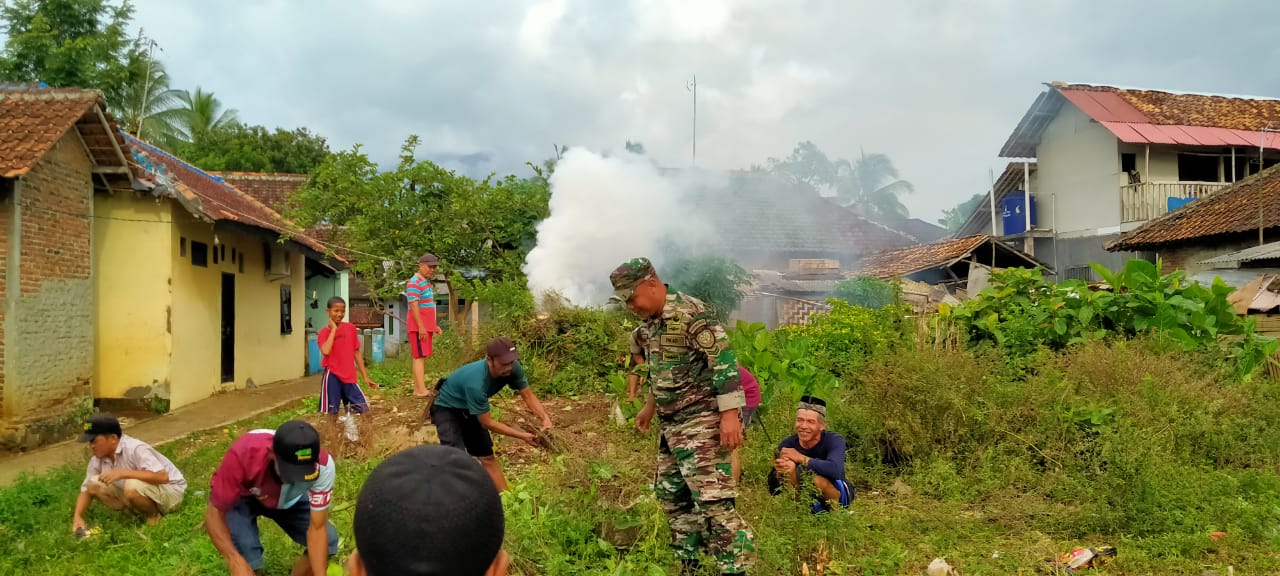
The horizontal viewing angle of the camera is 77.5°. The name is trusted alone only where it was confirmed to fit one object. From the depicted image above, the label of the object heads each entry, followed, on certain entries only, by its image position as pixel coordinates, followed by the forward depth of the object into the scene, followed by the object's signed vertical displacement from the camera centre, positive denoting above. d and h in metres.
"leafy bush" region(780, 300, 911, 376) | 8.07 -0.48
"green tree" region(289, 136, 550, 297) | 13.41 +1.36
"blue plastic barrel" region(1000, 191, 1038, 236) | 21.77 +2.00
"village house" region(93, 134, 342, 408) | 9.95 +0.10
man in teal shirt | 4.94 -0.68
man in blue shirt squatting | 4.82 -1.06
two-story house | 18.70 +3.15
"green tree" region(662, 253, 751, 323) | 11.64 +0.18
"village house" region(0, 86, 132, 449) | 7.98 +0.52
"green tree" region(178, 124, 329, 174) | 26.03 +4.87
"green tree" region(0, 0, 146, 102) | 17.31 +5.70
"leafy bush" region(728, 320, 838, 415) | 7.07 -0.74
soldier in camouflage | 3.85 -0.62
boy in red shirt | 6.93 -0.58
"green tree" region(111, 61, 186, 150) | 20.58 +5.11
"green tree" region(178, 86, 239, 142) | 26.49 +6.20
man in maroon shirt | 3.45 -0.90
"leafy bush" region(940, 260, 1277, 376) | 8.00 -0.31
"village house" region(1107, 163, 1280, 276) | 13.24 +0.97
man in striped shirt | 8.09 -0.23
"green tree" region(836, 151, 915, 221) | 31.22 +3.98
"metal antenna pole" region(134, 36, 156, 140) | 19.61 +5.07
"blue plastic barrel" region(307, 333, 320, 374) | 17.96 -1.37
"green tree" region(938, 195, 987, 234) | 42.28 +4.07
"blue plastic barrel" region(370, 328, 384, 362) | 19.48 -1.27
